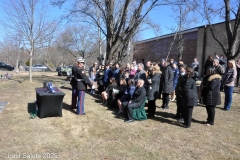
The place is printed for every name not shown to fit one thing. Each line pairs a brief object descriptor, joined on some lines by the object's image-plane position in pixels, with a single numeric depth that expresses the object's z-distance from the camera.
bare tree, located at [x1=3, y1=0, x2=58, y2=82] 15.23
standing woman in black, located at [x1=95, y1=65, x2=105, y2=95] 10.56
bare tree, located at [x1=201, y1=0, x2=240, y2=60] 12.35
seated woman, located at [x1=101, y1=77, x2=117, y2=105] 8.04
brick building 24.94
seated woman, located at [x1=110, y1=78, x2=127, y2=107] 7.60
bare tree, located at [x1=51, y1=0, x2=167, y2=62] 14.03
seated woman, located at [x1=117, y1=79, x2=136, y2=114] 6.83
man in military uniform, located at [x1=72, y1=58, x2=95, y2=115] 6.47
